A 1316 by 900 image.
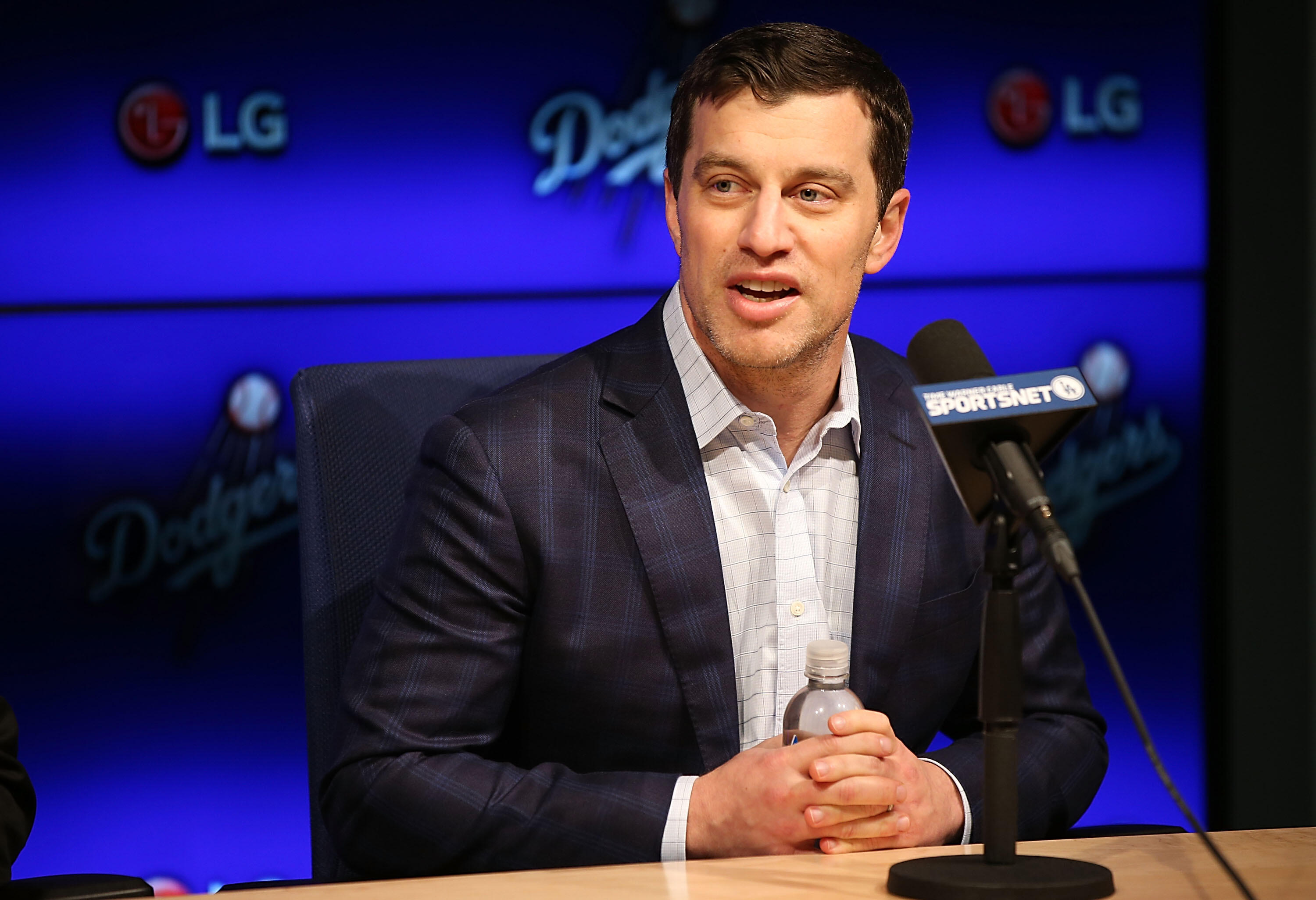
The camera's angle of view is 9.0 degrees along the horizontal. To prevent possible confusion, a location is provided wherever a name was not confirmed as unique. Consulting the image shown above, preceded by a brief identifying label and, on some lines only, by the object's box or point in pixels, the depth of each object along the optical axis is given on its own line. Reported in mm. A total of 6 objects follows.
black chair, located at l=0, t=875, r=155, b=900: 5557
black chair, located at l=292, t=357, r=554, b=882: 5763
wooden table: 5458
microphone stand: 5389
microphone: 5372
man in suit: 5662
